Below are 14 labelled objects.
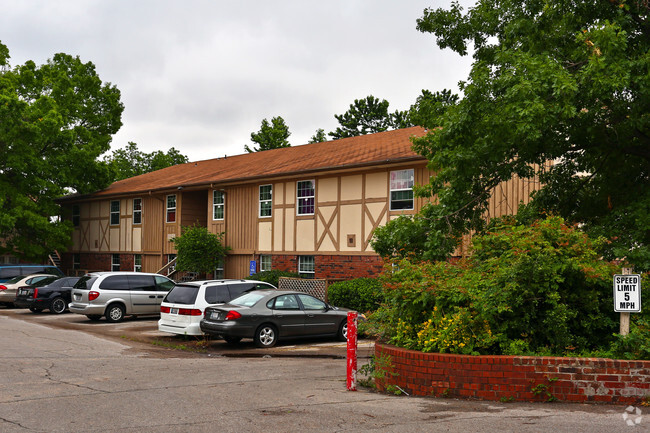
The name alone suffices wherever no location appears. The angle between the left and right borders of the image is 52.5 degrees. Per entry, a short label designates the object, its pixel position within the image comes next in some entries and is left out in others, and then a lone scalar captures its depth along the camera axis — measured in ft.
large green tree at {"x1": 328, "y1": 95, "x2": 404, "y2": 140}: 203.41
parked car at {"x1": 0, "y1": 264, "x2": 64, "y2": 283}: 90.27
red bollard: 30.04
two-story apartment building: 73.87
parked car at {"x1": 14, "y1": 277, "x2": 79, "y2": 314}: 78.18
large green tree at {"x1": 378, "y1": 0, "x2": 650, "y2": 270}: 33.91
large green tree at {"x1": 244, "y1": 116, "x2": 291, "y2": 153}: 185.78
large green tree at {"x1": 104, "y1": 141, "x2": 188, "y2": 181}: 232.32
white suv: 51.60
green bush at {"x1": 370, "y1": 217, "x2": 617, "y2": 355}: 27.91
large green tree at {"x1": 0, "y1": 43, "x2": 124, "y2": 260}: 107.45
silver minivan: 67.36
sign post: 26.50
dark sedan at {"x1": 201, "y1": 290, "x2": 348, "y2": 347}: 48.24
